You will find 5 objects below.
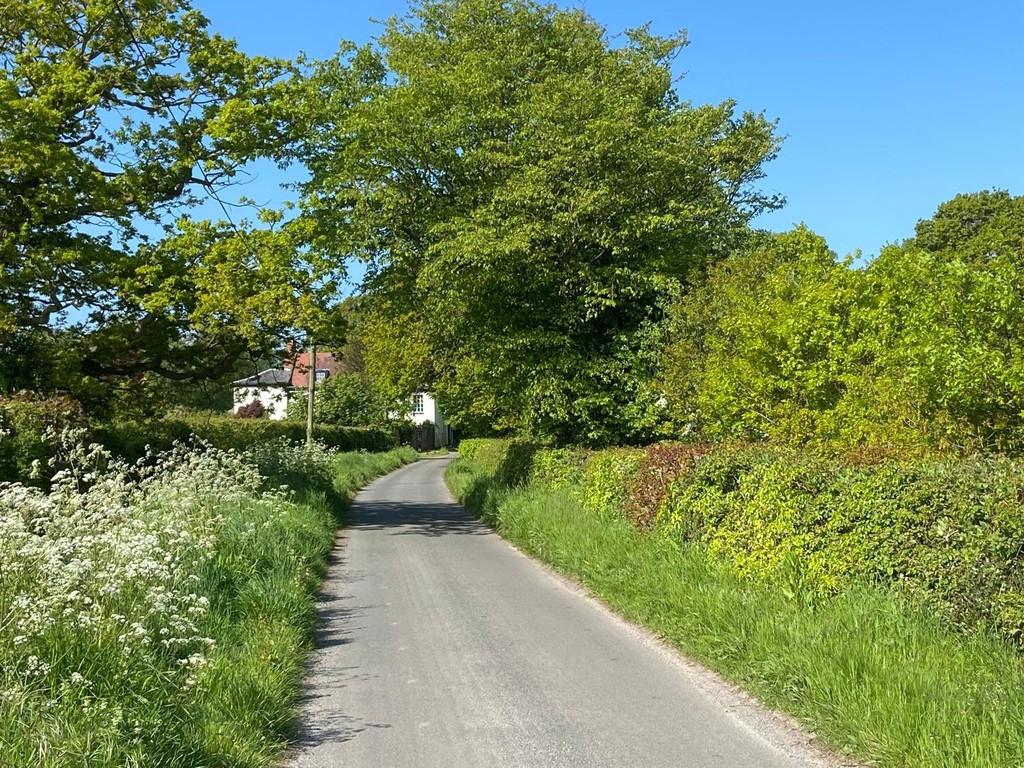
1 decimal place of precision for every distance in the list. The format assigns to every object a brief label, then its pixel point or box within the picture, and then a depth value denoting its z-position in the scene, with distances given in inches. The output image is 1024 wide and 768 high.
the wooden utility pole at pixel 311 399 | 1364.4
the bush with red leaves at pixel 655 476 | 402.0
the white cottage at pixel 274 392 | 2806.8
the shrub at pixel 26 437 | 539.8
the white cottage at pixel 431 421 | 3179.1
